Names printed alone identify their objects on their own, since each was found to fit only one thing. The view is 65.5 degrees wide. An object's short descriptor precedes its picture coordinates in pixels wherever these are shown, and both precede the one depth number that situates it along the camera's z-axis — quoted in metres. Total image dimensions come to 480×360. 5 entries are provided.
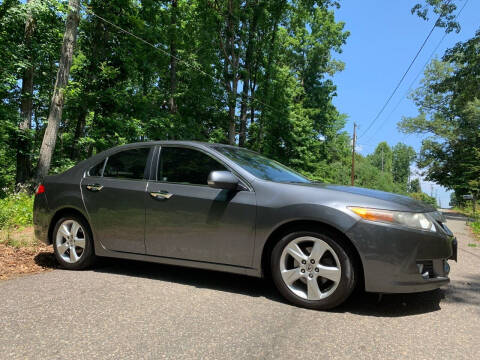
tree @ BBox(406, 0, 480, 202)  34.28
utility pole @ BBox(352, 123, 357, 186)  43.29
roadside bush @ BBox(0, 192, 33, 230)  7.78
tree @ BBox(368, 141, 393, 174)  113.43
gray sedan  3.12
